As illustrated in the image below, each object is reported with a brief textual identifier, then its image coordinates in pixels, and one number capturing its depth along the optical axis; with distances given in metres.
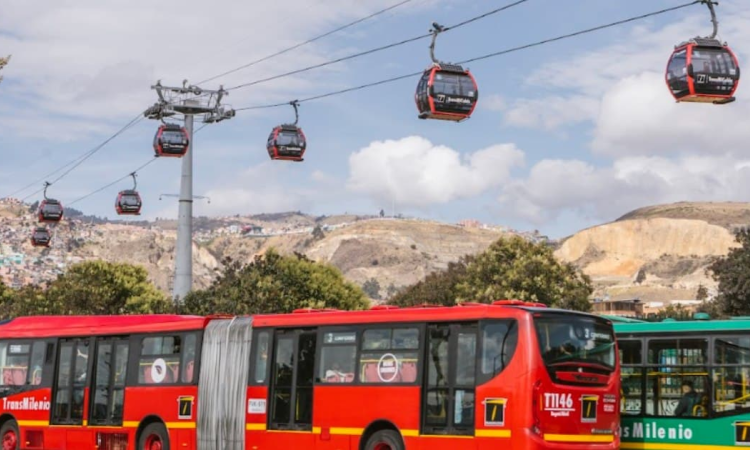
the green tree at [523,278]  75.62
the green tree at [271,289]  71.88
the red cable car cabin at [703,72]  25.56
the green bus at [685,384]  21.81
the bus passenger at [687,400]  22.42
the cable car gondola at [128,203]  67.88
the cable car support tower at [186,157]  77.75
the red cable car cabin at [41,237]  75.12
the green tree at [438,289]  90.06
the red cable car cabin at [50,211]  69.25
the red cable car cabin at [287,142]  45.03
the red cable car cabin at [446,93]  29.56
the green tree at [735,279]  62.66
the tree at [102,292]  88.81
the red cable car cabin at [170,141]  55.19
